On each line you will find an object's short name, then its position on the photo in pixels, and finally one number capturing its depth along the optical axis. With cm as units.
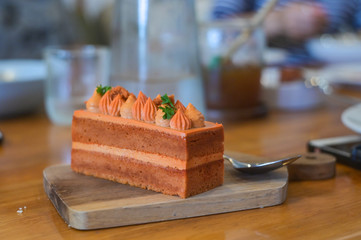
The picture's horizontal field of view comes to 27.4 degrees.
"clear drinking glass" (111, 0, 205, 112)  79
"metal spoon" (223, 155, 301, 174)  61
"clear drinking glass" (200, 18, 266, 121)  87
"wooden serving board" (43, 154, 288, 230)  55
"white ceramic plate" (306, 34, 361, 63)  125
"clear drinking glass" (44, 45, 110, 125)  87
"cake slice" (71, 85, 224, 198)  58
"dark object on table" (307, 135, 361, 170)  67
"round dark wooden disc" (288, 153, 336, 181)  64
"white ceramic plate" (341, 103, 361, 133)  68
